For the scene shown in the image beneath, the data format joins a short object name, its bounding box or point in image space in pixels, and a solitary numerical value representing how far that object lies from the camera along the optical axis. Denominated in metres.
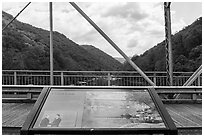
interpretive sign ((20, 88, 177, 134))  1.26
